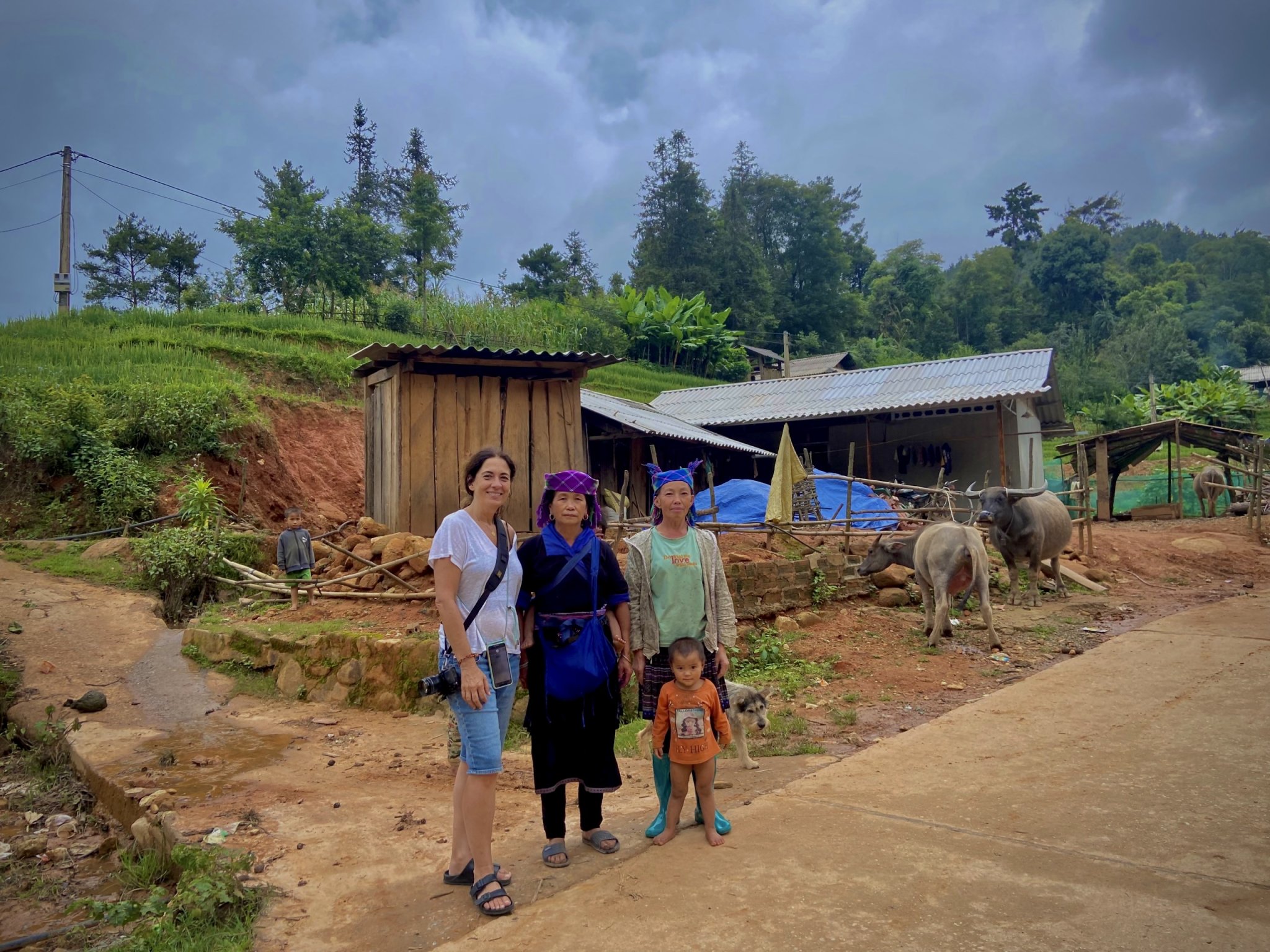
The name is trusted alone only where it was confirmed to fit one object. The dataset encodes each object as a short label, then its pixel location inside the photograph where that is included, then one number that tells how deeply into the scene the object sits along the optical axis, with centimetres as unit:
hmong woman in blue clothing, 341
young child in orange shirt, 354
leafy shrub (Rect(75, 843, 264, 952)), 307
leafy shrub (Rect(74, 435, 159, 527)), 1193
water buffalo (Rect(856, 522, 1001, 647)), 823
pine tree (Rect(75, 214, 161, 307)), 2855
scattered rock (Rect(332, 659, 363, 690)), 672
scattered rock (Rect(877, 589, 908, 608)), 1000
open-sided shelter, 1869
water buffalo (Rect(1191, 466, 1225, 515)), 1984
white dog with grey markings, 496
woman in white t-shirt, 310
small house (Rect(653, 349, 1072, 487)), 1833
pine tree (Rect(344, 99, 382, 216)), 3681
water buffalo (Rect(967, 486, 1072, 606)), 1077
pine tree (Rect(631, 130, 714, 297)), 3831
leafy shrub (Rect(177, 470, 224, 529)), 1112
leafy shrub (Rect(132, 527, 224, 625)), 950
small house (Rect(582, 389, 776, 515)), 1510
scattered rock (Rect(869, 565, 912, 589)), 1030
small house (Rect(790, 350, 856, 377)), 3356
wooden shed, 927
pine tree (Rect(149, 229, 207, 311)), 2866
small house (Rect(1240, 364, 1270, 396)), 3859
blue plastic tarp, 1330
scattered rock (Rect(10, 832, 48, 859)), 462
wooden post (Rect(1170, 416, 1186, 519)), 1822
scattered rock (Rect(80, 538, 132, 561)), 1036
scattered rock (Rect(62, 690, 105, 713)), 663
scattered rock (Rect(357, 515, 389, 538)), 916
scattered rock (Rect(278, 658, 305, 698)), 706
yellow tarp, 1054
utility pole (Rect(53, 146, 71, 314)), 1933
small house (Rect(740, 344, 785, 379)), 3431
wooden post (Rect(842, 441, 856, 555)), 1008
